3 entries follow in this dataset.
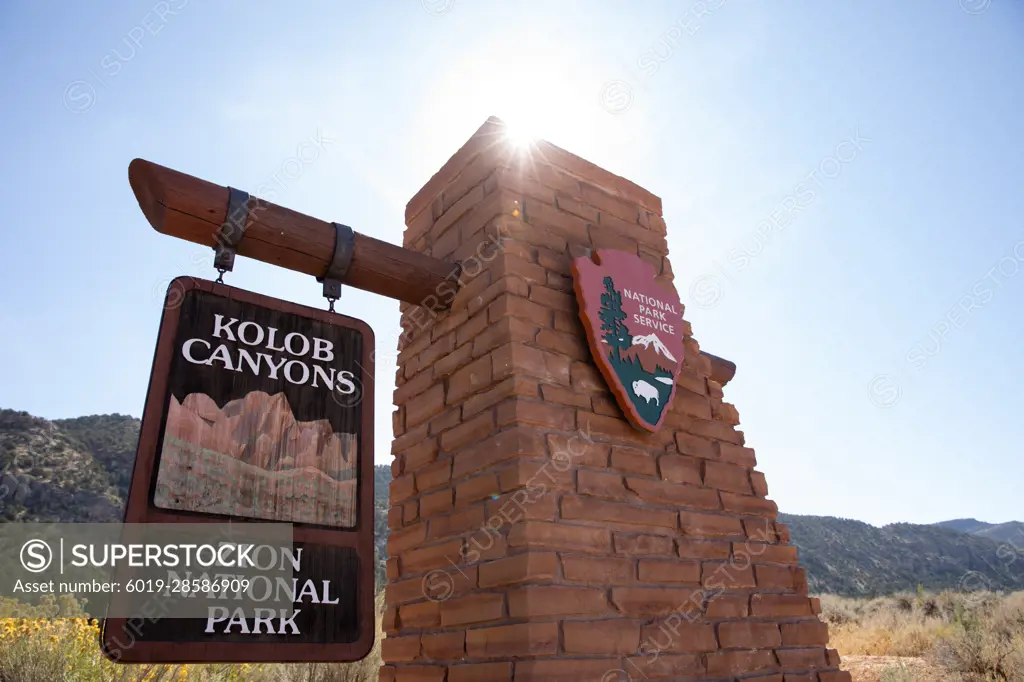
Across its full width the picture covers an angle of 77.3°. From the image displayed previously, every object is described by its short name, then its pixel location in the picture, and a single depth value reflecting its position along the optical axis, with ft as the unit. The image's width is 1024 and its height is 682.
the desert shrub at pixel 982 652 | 21.42
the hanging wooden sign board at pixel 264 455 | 6.06
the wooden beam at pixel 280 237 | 7.47
